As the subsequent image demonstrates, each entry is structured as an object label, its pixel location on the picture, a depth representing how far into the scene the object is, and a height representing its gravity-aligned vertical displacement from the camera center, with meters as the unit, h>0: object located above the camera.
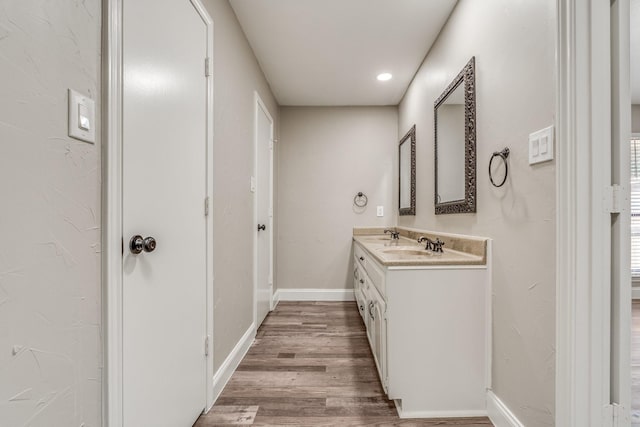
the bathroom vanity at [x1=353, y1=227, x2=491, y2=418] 1.57 -0.62
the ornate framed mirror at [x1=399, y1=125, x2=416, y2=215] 2.97 +0.42
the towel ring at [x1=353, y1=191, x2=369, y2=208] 3.73 +0.17
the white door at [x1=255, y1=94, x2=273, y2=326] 2.69 +0.06
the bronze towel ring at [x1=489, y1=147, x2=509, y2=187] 1.40 +0.26
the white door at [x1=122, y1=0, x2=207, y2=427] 1.02 +0.01
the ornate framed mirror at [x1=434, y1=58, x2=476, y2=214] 1.75 +0.44
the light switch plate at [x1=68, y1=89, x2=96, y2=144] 0.77 +0.25
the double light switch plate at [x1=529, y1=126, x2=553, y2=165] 1.13 +0.26
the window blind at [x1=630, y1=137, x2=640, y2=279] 3.87 -0.03
